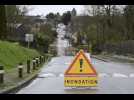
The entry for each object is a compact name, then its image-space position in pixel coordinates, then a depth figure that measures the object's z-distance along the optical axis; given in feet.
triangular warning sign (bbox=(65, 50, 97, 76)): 66.23
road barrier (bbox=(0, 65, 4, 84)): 71.28
